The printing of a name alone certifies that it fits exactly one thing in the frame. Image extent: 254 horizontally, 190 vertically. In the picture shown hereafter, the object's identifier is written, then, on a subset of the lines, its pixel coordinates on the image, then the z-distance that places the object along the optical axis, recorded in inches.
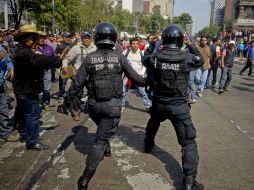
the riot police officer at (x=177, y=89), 111.8
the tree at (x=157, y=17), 2868.7
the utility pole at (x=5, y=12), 732.4
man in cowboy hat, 132.6
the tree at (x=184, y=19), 3285.0
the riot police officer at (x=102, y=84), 107.0
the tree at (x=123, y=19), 2344.4
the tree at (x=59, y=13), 847.5
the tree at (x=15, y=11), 777.7
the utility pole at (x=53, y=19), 864.1
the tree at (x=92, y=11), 1413.9
